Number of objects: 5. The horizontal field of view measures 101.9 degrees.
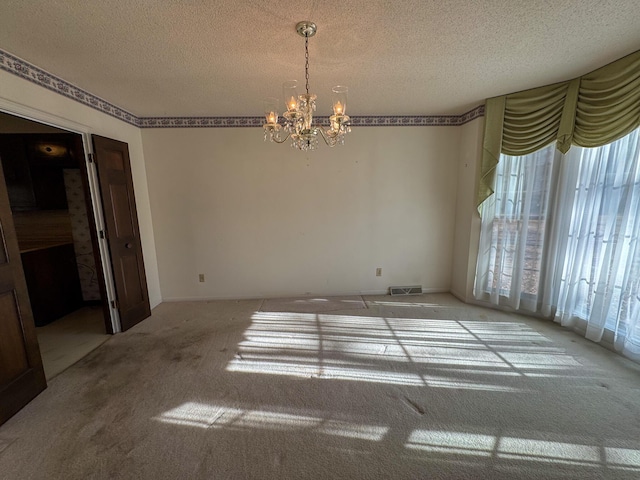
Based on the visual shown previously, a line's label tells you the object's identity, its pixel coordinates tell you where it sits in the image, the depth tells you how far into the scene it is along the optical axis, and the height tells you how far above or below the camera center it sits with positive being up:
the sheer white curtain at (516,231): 2.86 -0.37
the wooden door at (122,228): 2.73 -0.26
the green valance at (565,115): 2.10 +0.80
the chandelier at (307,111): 1.69 +0.60
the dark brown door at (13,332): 1.76 -0.88
